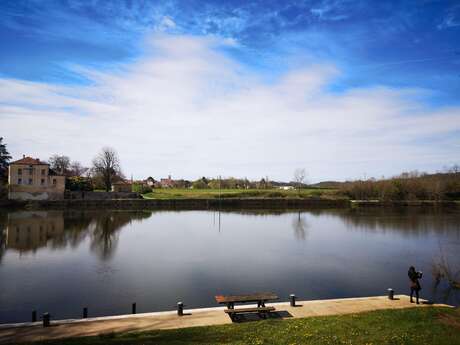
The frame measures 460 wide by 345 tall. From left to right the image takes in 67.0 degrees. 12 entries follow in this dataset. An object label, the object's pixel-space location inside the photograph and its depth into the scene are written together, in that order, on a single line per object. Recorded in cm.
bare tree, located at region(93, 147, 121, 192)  7869
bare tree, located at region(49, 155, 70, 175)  9704
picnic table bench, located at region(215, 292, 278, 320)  1194
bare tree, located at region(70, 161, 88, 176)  11341
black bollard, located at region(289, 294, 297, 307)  1291
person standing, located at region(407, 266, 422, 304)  1336
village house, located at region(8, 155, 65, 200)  5819
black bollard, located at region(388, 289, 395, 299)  1373
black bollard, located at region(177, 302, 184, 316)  1177
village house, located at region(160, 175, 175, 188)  14298
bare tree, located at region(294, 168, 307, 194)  10743
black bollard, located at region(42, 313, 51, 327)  1059
